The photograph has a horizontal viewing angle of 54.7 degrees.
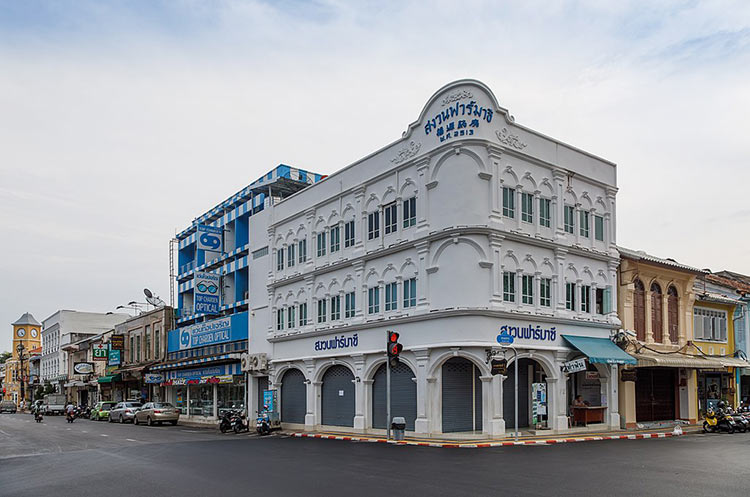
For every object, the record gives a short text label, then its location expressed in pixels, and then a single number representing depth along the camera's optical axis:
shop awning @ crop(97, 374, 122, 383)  60.88
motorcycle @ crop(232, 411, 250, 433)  31.84
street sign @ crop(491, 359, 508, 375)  24.03
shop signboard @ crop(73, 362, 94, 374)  70.25
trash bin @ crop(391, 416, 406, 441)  24.73
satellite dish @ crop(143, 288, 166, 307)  59.74
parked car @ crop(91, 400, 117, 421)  52.41
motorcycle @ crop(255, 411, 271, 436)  30.72
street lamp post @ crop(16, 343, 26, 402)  108.97
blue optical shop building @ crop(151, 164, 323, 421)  41.09
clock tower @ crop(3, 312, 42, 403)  118.52
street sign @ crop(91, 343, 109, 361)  65.19
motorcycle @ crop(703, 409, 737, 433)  28.00
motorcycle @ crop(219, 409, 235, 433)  32.12
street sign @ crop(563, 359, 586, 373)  26.75
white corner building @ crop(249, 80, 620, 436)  26.53
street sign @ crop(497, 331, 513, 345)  25.15
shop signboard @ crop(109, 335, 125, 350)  61.22
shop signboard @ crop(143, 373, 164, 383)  51.16
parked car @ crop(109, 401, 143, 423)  46.12
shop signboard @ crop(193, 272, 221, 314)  44.00
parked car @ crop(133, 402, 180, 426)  42.09
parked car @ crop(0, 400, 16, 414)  86.75
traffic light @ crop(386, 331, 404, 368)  24.12
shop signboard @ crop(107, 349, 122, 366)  62.75
